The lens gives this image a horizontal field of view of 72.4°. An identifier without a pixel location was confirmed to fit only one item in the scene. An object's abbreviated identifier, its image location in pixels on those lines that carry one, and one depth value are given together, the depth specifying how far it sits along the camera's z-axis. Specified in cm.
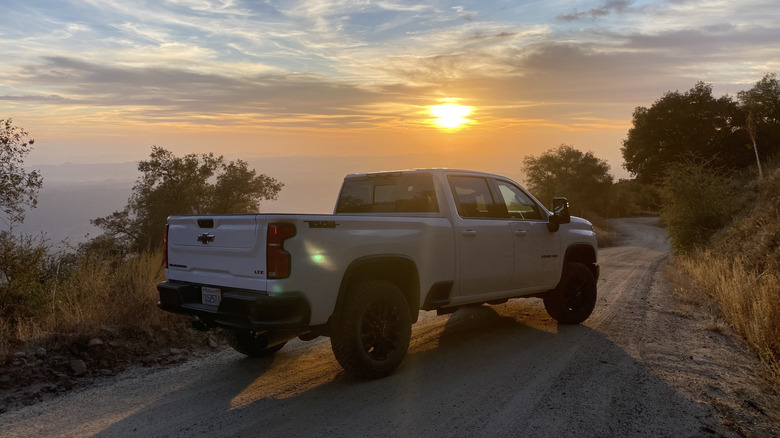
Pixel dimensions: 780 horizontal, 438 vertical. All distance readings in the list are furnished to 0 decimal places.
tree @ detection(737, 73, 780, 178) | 3319
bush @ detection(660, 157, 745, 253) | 1880
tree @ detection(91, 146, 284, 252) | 3025
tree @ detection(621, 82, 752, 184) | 3647
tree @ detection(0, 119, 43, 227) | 1555
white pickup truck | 444
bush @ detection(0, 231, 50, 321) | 877
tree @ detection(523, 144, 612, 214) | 5534
